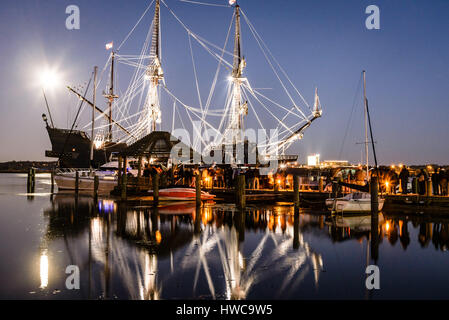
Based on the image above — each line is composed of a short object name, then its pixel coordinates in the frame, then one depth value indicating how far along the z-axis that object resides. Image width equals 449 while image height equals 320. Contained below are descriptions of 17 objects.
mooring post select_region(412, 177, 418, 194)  27.02
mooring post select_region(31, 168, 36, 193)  47.83
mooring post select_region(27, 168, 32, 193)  47.41
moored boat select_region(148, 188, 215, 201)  30.41
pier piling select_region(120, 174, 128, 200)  29.54
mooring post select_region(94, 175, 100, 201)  32.00
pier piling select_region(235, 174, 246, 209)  23.05
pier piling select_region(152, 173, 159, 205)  25.78
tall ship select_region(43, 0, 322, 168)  51.66
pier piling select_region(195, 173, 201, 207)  25.03
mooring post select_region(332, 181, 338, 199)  22.48
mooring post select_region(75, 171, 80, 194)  42.05
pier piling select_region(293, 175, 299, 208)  23.41
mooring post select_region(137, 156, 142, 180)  35.07
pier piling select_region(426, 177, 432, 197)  24.02
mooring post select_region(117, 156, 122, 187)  35.55
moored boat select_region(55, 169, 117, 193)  44.31
